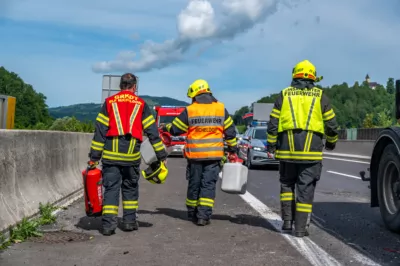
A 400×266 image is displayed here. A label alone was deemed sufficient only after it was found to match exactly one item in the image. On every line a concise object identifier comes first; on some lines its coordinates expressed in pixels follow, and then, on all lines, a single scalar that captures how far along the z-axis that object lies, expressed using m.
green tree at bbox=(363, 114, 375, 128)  113.69
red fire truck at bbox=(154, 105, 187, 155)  33.75
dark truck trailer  6.98
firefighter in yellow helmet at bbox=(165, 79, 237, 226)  7.95
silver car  19.28
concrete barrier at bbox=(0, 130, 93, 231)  6.88
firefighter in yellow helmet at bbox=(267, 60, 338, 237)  6.97
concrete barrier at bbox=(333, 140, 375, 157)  28.62
